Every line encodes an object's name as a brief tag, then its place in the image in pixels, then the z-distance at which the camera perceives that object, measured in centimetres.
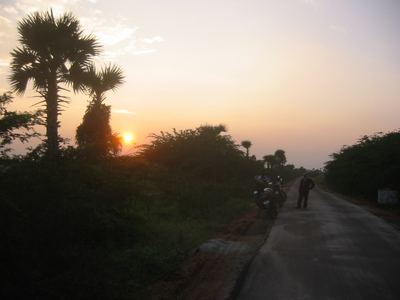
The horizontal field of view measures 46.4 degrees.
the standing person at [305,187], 2281
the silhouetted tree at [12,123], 830
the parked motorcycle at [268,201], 1858
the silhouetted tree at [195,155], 3219
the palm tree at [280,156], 12525
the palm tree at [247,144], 7941
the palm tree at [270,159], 11115
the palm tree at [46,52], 1845
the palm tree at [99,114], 2304
